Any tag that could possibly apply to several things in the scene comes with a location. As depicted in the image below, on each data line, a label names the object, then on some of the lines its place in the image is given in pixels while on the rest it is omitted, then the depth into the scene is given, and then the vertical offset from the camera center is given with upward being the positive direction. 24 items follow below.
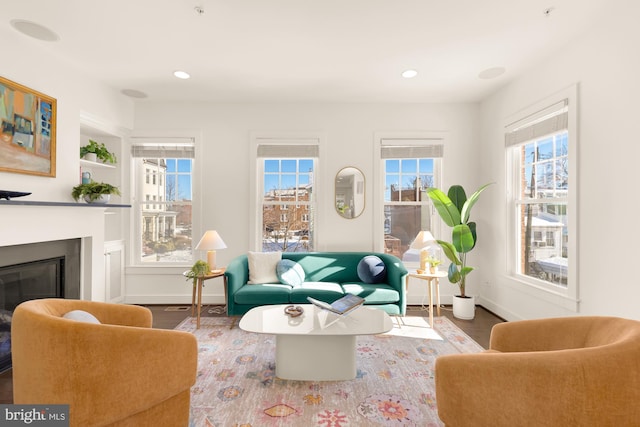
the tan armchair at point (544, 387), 1.27 -0.68
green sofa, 3.37 -0.80
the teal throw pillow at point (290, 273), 3.63 -0.65
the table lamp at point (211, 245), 3.72 -0.35
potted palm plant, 3.78 -0.20
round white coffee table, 2.32 -0.97
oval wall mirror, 4.39 +0.35
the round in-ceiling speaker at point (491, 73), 3.37 +1.53
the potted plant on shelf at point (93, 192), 3.26 +0.23
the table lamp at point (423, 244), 3.79 -0.32
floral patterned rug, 1.95 -1.21
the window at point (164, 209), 4.46 +0.07
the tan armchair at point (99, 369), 1.42 -0.70
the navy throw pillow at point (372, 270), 3.76 -0.63
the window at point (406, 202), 4.46 +0.19
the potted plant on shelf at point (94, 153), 3.63 +0.70
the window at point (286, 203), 4.45 +0.17
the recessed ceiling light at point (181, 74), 3.44 +1.50
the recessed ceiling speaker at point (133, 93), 3.95 +1.50
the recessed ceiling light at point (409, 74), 3.41 +1.52
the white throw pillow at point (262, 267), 3.76 -0.61
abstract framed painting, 2.63 +0.72
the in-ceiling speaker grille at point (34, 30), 2.55 +1.49
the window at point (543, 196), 2.89 +0.22
